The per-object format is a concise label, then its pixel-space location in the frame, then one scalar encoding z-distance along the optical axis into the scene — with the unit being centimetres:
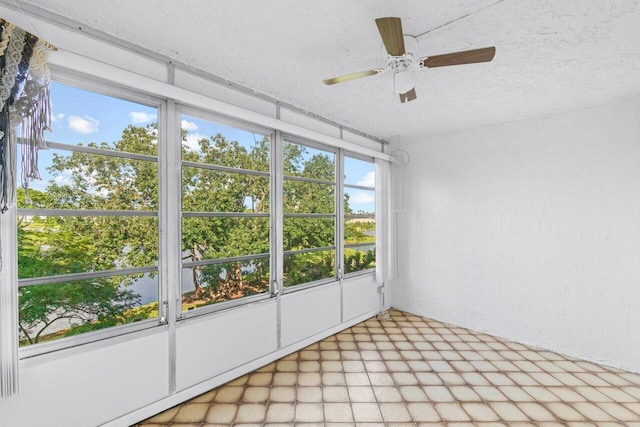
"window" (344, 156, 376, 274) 416
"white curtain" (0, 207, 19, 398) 155
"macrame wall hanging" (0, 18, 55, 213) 149
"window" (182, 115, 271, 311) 250
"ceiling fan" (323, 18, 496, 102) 155
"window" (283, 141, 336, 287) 335
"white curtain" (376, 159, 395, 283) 448
